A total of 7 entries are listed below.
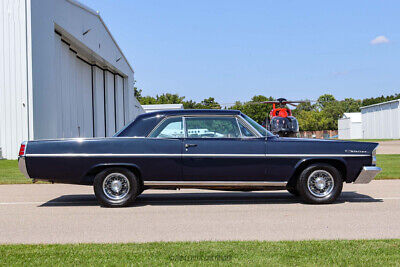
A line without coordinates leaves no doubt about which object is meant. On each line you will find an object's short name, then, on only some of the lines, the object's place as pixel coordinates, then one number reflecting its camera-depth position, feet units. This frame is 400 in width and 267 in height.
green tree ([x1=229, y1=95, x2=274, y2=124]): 359.87
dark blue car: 25.07
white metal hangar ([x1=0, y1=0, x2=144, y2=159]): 64.80
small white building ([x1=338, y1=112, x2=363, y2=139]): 301.63
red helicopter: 76.13
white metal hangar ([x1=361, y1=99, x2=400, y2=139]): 228.16
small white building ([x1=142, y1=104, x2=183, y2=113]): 194.55
